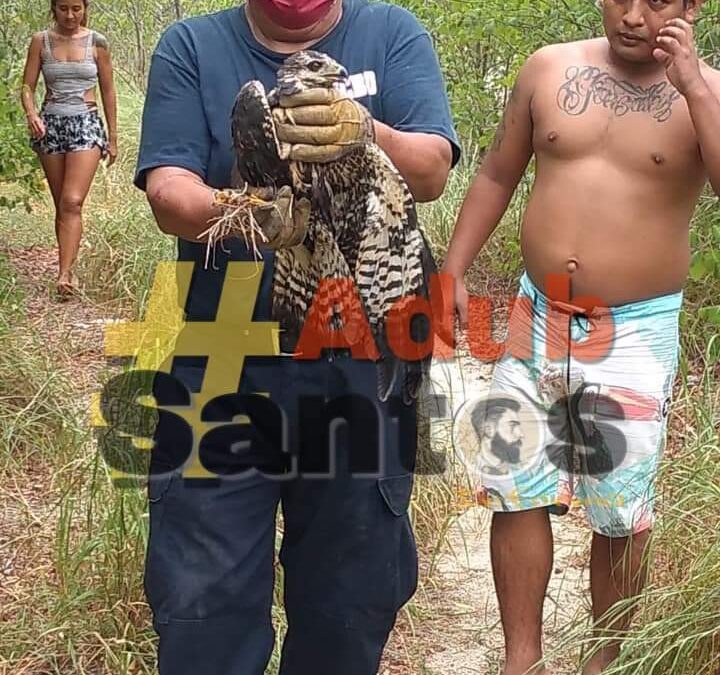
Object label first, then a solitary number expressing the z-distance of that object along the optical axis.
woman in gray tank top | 6.11
